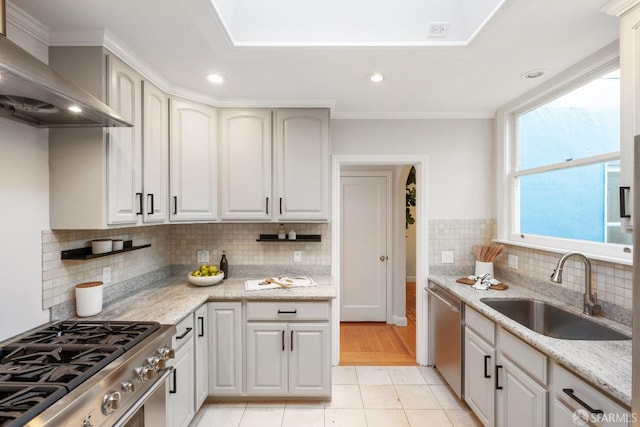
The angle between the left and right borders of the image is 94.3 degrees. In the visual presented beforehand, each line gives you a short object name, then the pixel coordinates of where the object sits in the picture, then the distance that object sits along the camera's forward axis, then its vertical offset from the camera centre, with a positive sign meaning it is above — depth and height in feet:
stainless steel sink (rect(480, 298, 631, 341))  5.47 -2.26
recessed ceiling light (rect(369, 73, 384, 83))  6.83 +3.17
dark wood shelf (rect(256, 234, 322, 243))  9.20 -0.79
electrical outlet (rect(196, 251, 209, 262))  9.51 -1.39
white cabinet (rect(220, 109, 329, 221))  8.54 +1.43
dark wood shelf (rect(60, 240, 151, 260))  5.56 -0.81
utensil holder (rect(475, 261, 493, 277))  8.65 -1.62
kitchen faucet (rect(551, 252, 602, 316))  5.78 -1.63
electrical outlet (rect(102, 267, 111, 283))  6.70 -1.41
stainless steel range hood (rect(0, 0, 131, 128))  3.12 +1.54
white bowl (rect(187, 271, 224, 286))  8.04 -1.83
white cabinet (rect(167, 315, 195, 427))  5.84 -3.49
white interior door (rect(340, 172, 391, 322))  13.28 -1.54
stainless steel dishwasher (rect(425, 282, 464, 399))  7.54 -3.42
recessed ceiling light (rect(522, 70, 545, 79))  6.75 +3.22
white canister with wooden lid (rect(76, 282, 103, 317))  5.72 -1.68
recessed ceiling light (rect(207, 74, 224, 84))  6.92 +3.21
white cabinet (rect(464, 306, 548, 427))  4.89 -3.15
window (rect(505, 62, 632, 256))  5.97 +1.05
